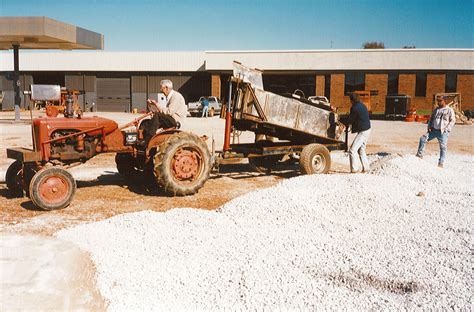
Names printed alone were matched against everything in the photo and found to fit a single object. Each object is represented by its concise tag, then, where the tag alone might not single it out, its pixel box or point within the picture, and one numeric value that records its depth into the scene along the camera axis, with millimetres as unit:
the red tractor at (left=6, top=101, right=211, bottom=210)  6652
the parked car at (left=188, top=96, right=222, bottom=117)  34688
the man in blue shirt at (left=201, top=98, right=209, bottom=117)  33688
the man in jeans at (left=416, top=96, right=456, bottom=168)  10914
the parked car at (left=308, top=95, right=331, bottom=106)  32537
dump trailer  8883
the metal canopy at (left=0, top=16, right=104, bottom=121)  23516
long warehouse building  40219
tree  80688
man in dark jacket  9594
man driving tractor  7715
